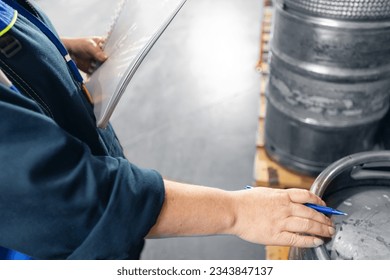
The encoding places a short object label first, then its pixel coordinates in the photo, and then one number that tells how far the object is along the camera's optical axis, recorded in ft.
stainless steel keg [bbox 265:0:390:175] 4.41
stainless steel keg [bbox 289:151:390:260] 2.97
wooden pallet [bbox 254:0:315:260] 5.46
